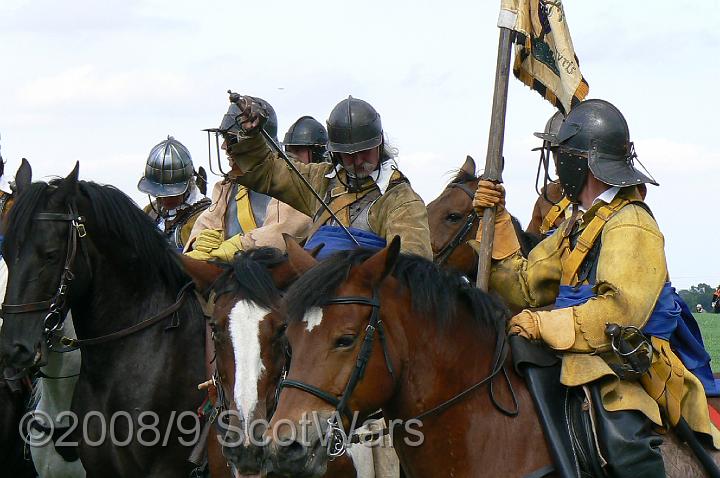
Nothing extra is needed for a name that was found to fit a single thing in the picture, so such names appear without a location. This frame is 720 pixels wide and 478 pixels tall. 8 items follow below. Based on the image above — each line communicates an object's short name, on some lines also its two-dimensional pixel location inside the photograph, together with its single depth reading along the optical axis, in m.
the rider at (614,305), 10.62
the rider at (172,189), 21.66
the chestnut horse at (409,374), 9.58
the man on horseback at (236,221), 16.02
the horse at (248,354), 11.45
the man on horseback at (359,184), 14.06
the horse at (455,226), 20.33
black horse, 14.03
